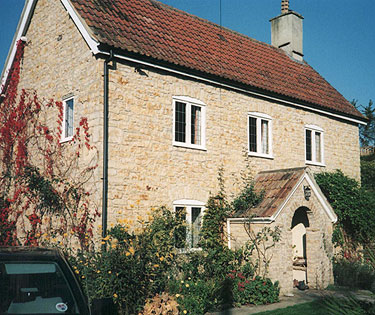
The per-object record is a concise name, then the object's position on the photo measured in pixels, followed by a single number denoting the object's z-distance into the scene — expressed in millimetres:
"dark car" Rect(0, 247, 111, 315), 4512
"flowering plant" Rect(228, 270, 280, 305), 11641
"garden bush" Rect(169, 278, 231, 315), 10164
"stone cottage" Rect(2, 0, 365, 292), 11656
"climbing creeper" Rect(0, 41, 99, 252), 11853
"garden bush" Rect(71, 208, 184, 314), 9453
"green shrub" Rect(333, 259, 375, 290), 13258
